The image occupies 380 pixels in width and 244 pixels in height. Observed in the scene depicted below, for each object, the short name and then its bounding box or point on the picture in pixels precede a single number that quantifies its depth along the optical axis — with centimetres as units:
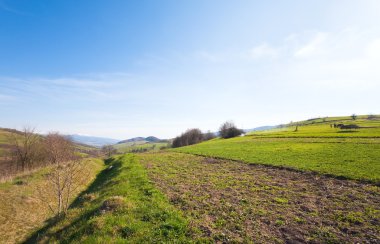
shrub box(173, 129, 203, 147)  12362
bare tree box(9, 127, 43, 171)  4366
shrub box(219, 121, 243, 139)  11694
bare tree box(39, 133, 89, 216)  1340
